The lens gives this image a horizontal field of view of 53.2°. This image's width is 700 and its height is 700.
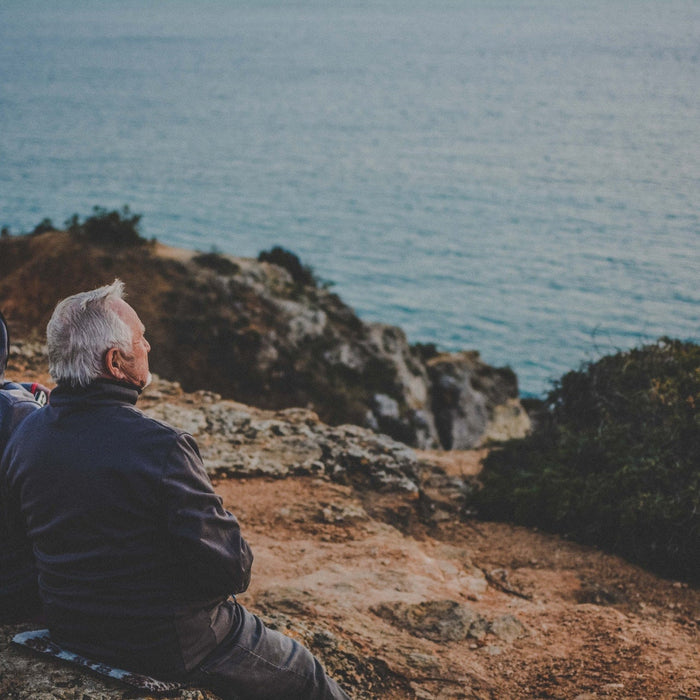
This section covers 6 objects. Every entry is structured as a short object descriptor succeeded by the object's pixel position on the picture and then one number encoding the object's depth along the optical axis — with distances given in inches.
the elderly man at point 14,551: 132.8
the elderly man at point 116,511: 113.9
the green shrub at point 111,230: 1101.1
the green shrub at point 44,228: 1202.0
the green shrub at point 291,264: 1251.2
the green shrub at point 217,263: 1118.4
